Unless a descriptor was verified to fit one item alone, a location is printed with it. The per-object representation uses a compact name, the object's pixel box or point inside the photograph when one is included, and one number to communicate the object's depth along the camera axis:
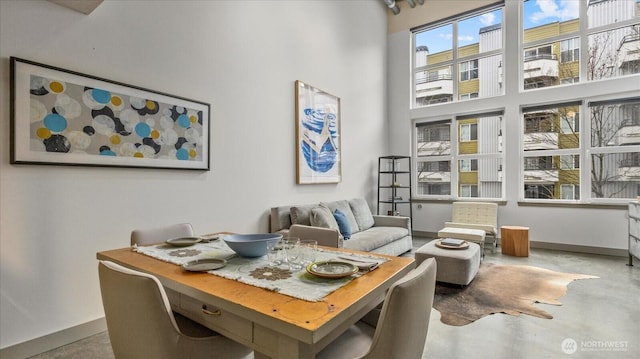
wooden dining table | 0.90
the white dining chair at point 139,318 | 1.04
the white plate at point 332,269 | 1.23
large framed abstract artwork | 1.97
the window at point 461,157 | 5.57
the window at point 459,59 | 5.57
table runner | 1.14
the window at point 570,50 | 4.92
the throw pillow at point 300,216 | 3.59
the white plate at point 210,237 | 2.07
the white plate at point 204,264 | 1.37
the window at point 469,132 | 5.76
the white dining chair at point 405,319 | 0.94
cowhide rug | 2.63
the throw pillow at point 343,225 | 3.89
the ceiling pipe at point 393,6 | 5.93
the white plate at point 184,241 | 1.89
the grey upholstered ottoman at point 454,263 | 3.12
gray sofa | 3.58
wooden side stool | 4.50
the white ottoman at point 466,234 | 4.20
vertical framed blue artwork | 4.15
